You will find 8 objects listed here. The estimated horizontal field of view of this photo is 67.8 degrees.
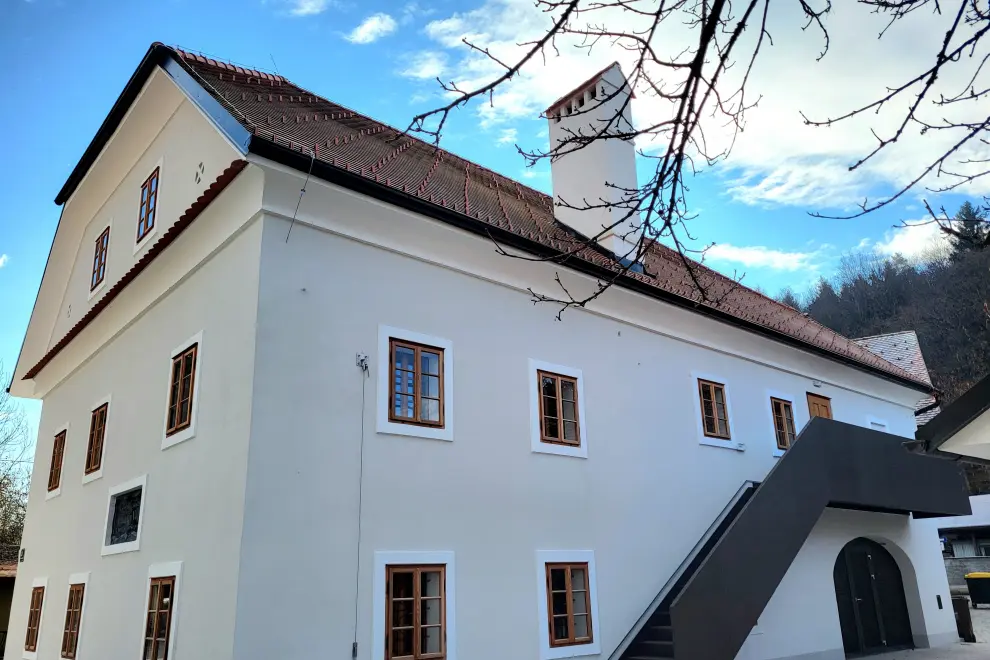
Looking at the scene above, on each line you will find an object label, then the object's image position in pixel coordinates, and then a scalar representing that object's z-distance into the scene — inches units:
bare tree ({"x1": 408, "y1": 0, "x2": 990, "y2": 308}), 127.5
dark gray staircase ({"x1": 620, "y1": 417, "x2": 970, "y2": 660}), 348.2
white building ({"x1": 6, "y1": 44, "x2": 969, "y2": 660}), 298.8
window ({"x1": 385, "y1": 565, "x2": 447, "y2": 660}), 300.5
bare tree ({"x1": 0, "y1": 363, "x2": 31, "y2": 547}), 1153.4
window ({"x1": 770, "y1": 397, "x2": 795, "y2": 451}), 556.7
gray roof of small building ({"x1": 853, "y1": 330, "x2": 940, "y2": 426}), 785.6
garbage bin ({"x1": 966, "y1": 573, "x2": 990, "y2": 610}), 1019.3
